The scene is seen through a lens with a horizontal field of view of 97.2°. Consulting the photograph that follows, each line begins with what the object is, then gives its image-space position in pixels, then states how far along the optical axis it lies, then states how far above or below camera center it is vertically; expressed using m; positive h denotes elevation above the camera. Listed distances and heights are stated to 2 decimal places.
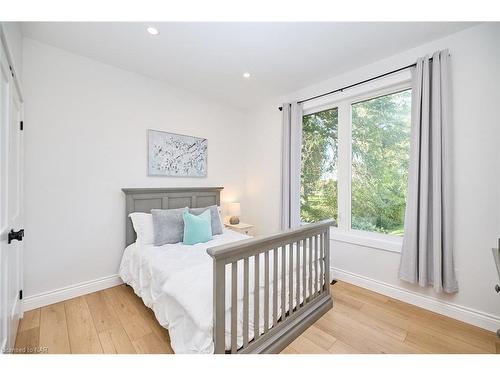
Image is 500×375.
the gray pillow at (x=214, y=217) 2.86 -0.43
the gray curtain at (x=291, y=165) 3.10 +0.29
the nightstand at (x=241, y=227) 3.37 -0.65
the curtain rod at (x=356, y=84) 2.20 +1.19
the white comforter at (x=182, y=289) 1.34 -0.76
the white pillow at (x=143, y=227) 2.45 -0.48
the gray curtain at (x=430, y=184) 1.96 +0.02
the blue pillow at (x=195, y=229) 2.46 -0.51
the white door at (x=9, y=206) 1.26 -0.15
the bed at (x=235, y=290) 1.31 -0.77
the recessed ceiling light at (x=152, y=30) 1.93 +1.37
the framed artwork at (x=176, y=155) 2.85 +0.42
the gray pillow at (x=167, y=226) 2.45 -0.48
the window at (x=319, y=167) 2.97 +0.27
